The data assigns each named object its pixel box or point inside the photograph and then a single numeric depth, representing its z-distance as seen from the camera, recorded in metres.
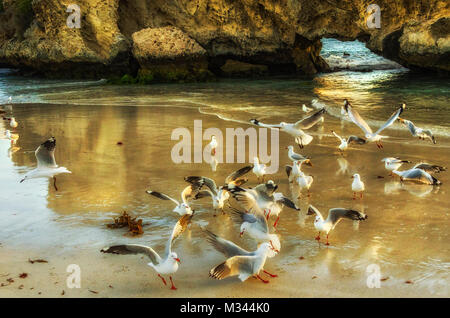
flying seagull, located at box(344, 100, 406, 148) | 8.11
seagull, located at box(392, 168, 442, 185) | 6.52
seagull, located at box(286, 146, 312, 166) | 7.44
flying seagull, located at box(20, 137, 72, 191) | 6.71
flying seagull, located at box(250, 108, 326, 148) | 7.77
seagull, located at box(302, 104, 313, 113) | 13.06
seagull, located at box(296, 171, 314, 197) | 6.41
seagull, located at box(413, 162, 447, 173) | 6.87
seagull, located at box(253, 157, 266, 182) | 6.99
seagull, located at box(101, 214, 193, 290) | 3.99
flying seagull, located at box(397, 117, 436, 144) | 8.52
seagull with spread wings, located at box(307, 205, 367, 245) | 4.86
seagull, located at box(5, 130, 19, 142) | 9.87
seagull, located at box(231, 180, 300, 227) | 5.11
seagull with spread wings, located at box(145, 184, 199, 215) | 5.34
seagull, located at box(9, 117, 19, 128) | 11.49
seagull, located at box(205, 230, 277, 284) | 3.91
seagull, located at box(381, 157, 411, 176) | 7.05
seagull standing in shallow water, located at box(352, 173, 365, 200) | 6.21
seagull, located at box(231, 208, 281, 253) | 4.56
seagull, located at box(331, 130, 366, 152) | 8.32
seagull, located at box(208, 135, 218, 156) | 8.61
